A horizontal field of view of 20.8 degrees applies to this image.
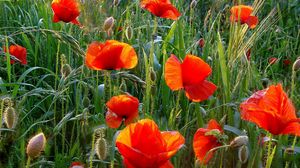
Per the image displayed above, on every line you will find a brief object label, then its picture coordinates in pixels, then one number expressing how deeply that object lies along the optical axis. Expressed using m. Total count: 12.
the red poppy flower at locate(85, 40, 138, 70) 1.07
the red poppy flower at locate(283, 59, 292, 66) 1.72
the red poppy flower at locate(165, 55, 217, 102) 1.06
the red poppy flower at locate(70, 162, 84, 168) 0.94
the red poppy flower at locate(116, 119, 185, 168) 0.81
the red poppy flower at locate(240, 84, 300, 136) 0.91
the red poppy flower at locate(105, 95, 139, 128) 1.00
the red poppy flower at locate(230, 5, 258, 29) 1.48
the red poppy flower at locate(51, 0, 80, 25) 1.30
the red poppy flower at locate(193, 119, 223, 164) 0.97
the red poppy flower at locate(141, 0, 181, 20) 1.39
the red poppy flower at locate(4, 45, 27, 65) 1.35
